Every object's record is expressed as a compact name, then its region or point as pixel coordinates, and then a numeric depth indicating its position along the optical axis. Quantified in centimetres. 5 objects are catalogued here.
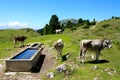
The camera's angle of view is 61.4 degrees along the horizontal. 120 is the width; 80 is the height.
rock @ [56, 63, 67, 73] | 916
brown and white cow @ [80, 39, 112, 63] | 999
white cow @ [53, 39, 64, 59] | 1155
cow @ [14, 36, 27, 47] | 1797
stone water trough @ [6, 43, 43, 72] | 982
